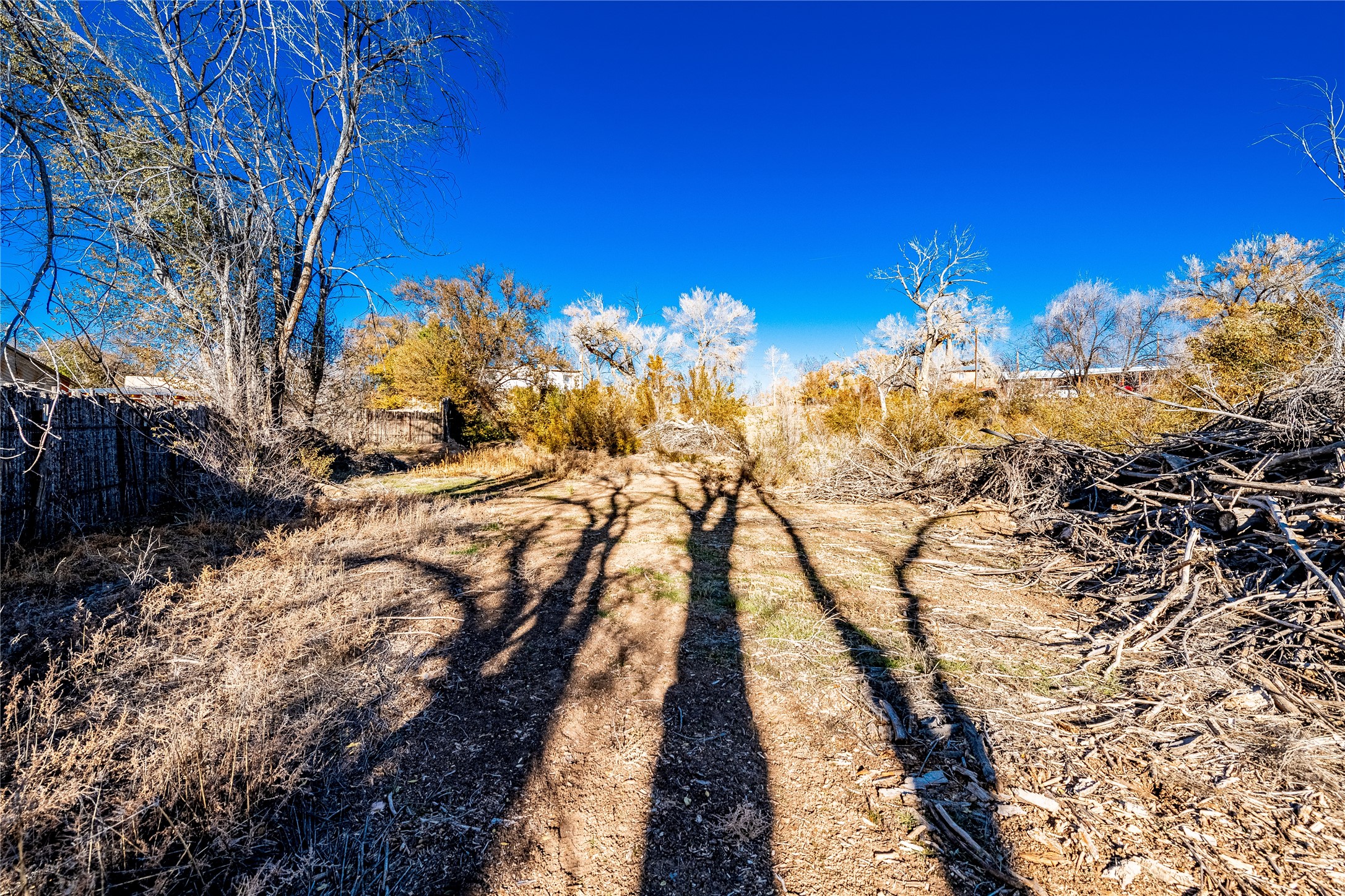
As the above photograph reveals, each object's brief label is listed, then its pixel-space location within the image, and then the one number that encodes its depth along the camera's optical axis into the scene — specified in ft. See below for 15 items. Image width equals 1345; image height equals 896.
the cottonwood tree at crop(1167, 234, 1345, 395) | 31.19
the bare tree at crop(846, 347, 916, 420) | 54.19
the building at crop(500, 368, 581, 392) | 62.58
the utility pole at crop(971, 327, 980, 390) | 75.34
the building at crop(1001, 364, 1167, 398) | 47.75
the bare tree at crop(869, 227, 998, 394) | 62.08
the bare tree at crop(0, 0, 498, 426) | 16.15
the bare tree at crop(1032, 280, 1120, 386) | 92.17
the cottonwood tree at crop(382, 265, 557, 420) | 64.85
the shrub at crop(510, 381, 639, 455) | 40.93
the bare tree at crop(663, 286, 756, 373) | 111.75
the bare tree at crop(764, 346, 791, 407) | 77.59
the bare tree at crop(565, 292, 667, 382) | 90.43
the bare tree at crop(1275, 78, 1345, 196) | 18.08
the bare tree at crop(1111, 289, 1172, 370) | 83.97
